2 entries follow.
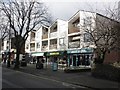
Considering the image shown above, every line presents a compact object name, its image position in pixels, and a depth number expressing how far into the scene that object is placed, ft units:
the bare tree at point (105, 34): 35.78
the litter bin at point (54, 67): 46.61
